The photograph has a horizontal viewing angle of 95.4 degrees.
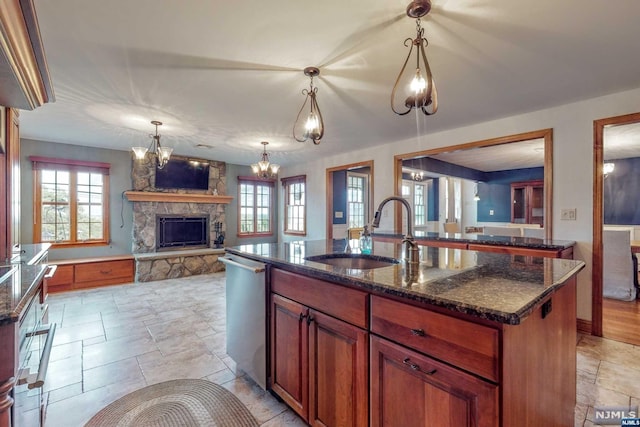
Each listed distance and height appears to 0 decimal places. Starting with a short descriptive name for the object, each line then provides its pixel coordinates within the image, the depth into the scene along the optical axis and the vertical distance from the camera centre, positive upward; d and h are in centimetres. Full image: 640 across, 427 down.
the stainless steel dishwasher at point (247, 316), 187 -71
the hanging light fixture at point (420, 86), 159 +71
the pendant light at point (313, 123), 229 +71
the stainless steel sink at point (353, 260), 183 -32
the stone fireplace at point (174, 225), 534 -25
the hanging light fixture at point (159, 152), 360 +75
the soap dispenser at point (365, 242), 200 -21
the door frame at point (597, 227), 284 -14
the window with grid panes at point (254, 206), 688 +15
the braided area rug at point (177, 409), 168 -121
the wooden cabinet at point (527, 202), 752 +27
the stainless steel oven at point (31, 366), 98 -60
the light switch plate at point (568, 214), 300 -2
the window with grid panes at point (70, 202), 462 +18
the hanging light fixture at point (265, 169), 432 +66
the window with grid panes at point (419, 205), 864 +21
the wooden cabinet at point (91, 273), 443 -97
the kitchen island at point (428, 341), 90 -50
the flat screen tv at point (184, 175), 566 +76
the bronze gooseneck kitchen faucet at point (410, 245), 151 -17
